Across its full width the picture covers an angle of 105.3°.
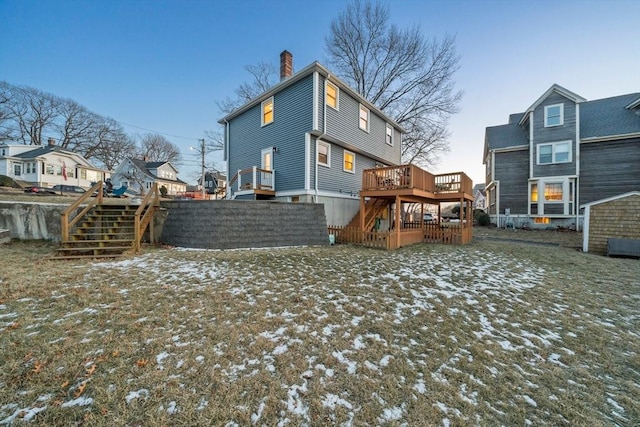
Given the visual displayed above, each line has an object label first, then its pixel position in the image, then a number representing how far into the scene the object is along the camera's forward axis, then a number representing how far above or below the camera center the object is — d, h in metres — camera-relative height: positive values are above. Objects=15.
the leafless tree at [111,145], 39.88 +10.85
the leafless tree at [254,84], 22.83 +11.80
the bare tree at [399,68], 20.06 +12.08
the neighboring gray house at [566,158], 16.20 +3.66
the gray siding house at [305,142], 11.66 +3.63
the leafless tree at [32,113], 35.11 +14.26
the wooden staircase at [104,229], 7.07 -0.67
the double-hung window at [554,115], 17.62 +6.90
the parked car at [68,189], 24.02 +2.00
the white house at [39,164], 29.59 +5.56
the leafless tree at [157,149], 46.51 +11.79
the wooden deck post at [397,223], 10.07 -0.58
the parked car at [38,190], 19.99 +1.54
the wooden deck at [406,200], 10.16 +0.49
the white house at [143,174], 35.03 +5.35
